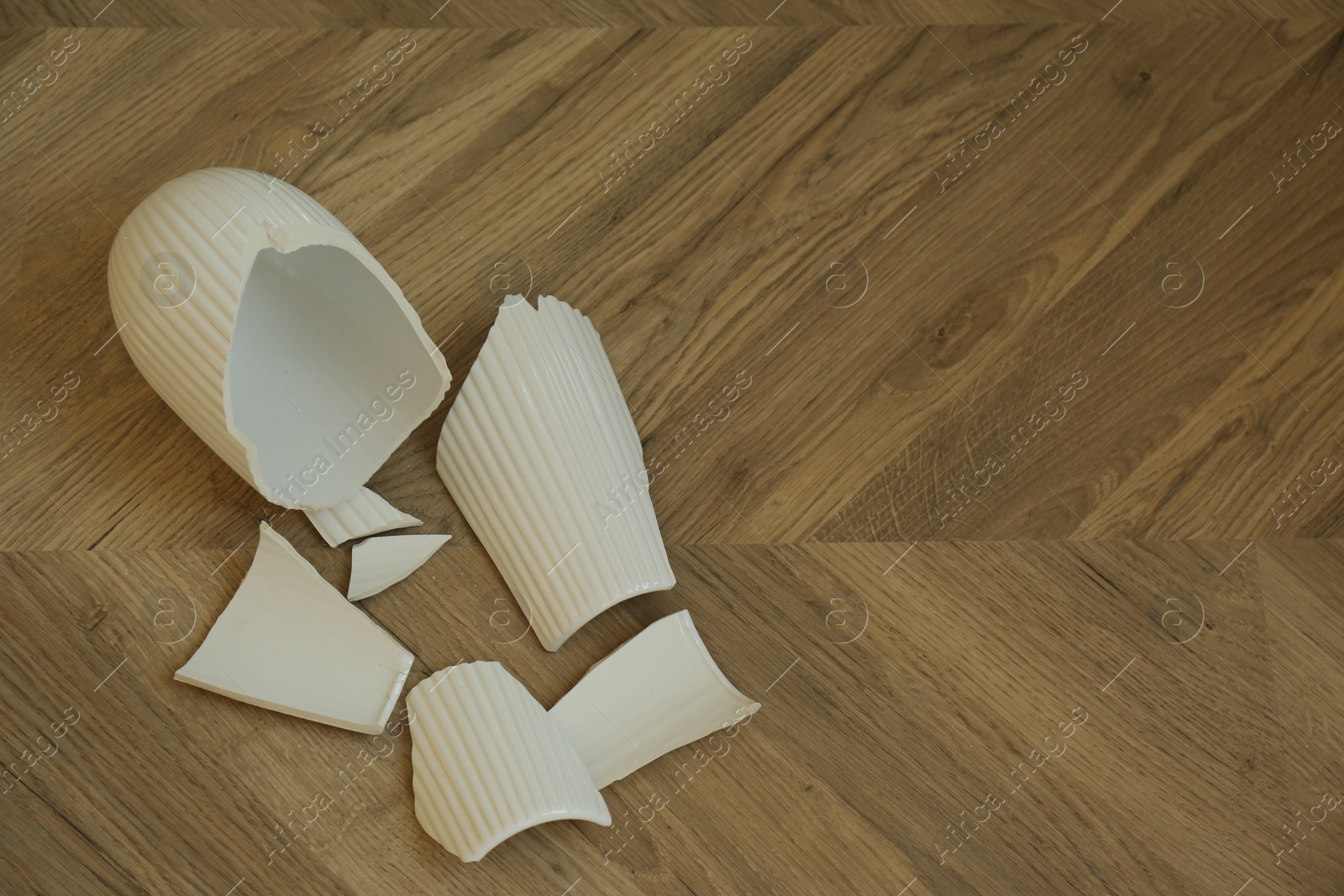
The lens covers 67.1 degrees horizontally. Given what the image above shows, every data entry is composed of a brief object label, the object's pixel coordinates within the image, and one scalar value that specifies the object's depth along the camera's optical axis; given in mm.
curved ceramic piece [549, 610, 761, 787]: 692
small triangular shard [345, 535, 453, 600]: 708
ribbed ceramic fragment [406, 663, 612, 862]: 662
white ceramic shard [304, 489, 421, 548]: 709
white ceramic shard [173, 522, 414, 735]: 689
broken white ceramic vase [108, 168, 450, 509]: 617
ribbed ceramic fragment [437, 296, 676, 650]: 693
